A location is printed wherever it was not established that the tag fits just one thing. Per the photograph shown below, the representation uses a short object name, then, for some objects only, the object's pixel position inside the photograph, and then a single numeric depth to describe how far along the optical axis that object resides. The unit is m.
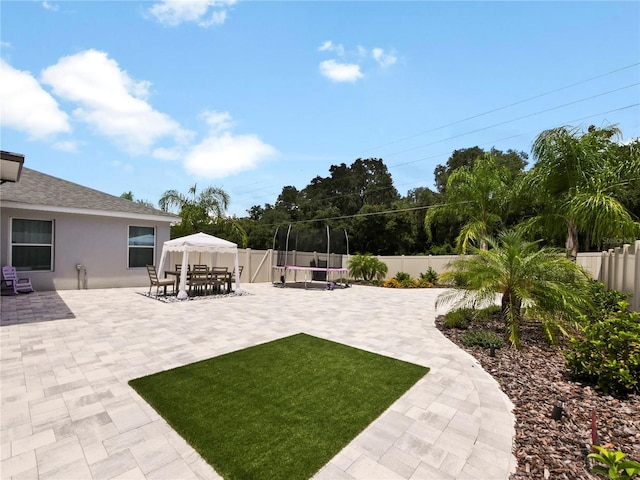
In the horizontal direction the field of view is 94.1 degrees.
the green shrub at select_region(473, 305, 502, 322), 6.03
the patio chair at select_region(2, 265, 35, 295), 8.66
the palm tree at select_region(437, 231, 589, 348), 4.92
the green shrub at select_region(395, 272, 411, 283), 15.73
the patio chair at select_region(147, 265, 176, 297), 9.42
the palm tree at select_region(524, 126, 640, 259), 6.33
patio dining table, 10.10
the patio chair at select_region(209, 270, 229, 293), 10.22
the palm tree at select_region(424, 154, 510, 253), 12.16
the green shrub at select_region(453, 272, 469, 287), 5.75
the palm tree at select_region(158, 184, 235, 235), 18.69
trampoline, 14.53
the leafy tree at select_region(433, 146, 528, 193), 26.45
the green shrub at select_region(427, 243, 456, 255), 21.94
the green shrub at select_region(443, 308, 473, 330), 6.22
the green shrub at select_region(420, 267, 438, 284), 15.73
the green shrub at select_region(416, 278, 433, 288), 15.36
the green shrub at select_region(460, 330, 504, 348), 5.02
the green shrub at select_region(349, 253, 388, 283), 17.03
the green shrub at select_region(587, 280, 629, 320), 5.42
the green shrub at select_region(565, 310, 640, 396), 3.24
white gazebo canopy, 9.25
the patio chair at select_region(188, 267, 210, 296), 9.71
